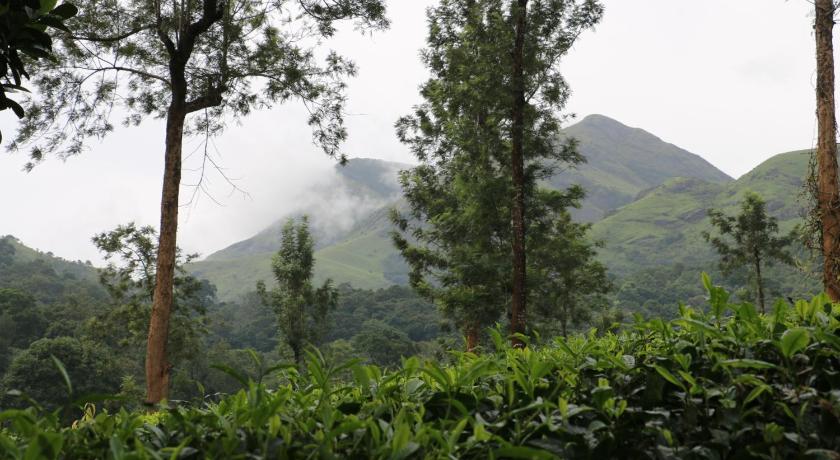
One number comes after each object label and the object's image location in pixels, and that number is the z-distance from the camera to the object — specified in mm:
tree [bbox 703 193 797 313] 26344
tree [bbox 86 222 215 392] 24497
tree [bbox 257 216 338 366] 29625
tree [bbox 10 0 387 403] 12258
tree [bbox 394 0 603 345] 16281
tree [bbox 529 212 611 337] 23184
